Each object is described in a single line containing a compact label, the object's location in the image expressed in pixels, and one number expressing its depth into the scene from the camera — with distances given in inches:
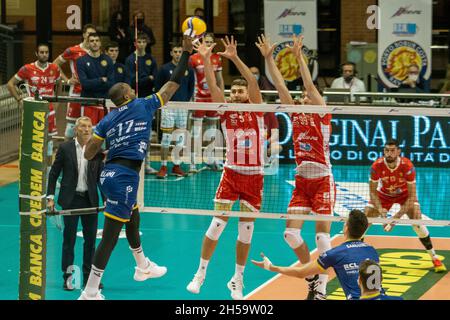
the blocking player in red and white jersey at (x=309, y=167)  509.0
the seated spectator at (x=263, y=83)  965.8
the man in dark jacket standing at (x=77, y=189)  538.0
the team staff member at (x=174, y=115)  849.5
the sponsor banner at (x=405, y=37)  993.5
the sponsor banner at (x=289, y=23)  1019.9
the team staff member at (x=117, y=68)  855.1
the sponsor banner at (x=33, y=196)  439.5
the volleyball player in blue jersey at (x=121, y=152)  457.7
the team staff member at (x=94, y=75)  810.8
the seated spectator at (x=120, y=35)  1084.5
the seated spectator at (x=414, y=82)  965.8
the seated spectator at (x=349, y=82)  942.4
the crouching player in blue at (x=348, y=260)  393.1
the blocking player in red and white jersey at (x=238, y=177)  508.1
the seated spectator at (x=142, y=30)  1028.3
